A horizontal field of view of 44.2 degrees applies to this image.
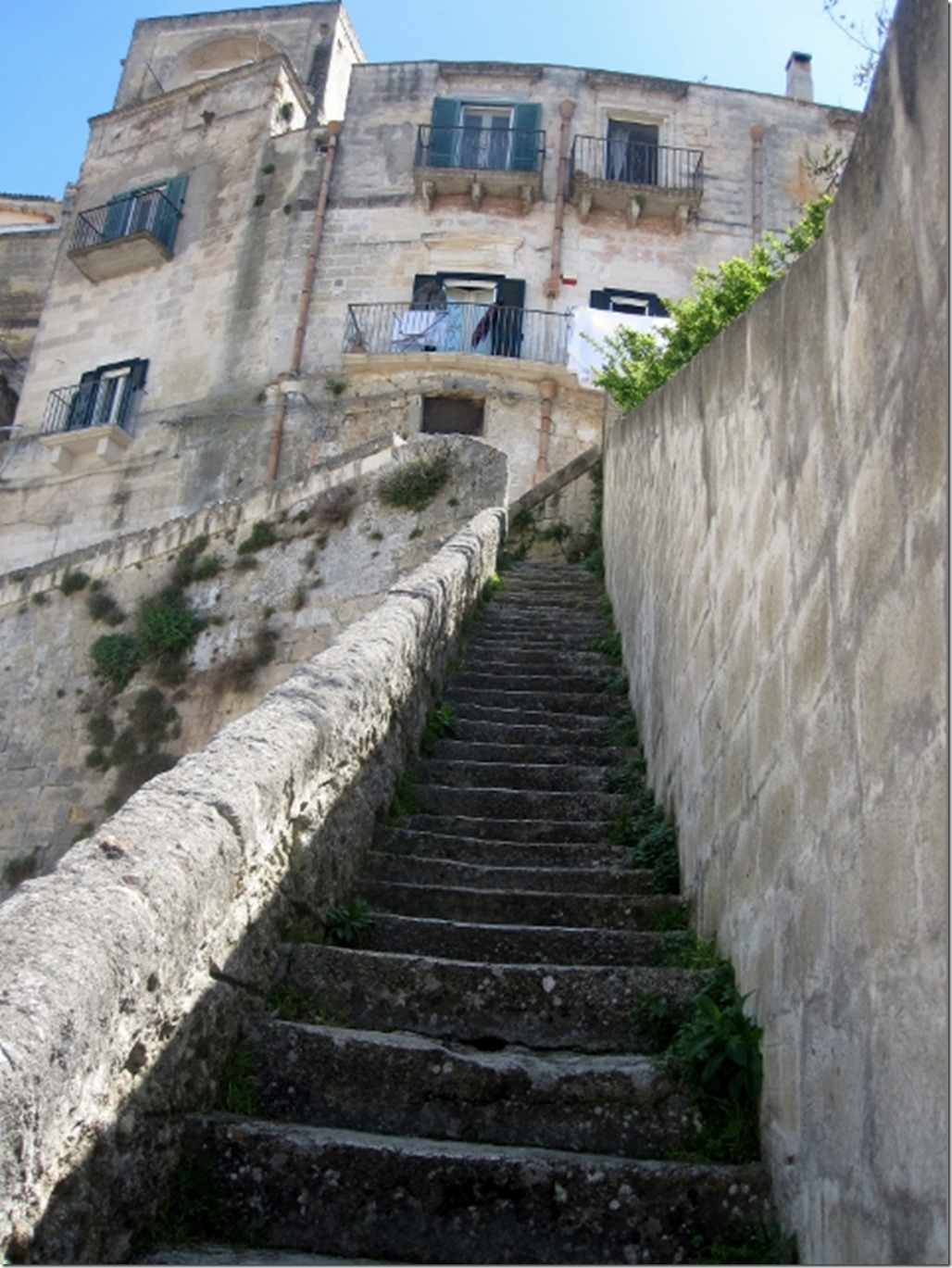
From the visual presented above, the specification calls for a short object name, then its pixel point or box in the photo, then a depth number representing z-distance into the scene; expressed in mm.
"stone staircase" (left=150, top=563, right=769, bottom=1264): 2949
